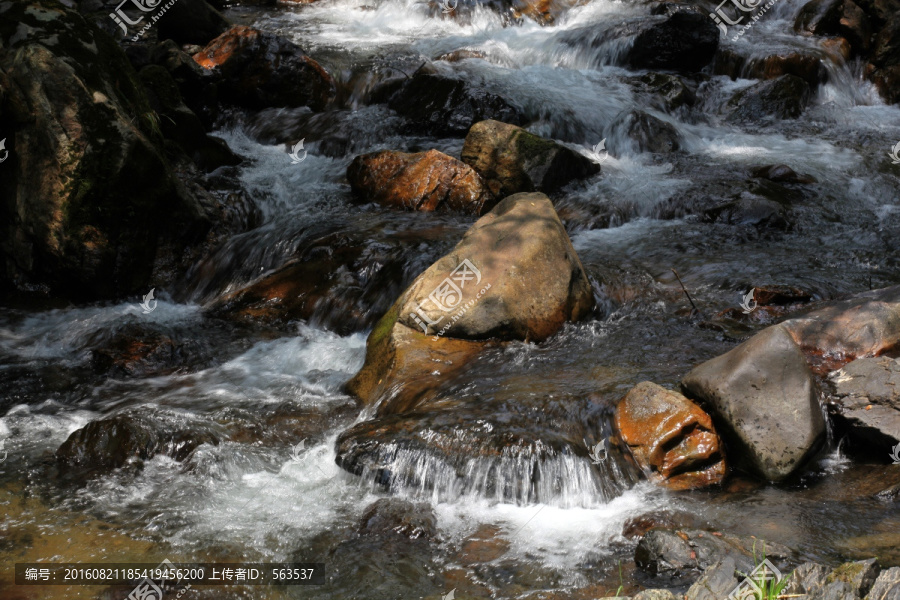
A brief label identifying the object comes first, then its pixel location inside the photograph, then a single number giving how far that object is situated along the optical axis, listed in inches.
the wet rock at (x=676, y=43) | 462.3
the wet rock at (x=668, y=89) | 423.5
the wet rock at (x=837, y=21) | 486.9
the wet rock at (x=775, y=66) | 457.4
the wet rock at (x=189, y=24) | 438.3
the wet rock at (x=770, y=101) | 424.2
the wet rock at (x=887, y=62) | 463.2
